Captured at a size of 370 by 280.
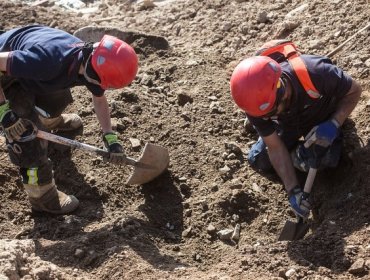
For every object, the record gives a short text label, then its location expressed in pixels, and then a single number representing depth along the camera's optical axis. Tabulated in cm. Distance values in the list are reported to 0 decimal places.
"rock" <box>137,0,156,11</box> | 834
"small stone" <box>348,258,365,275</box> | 392
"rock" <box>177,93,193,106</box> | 611
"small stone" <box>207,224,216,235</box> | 484
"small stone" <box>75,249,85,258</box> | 429
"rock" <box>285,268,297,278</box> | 395
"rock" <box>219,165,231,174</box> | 530
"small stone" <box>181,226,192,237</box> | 484
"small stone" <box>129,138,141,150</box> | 554
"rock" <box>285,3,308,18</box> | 674
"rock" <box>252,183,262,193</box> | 514
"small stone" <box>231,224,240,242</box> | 480
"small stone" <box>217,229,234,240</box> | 479
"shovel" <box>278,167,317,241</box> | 459
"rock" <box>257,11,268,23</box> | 691
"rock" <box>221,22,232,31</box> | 712
